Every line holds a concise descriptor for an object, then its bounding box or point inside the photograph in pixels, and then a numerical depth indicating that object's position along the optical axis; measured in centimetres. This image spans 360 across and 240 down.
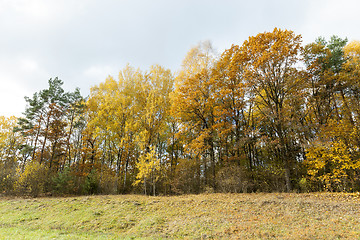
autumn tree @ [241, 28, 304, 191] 1120
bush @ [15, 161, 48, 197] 1412
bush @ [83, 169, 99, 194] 1523
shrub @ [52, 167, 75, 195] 1480
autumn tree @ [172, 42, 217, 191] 1330
